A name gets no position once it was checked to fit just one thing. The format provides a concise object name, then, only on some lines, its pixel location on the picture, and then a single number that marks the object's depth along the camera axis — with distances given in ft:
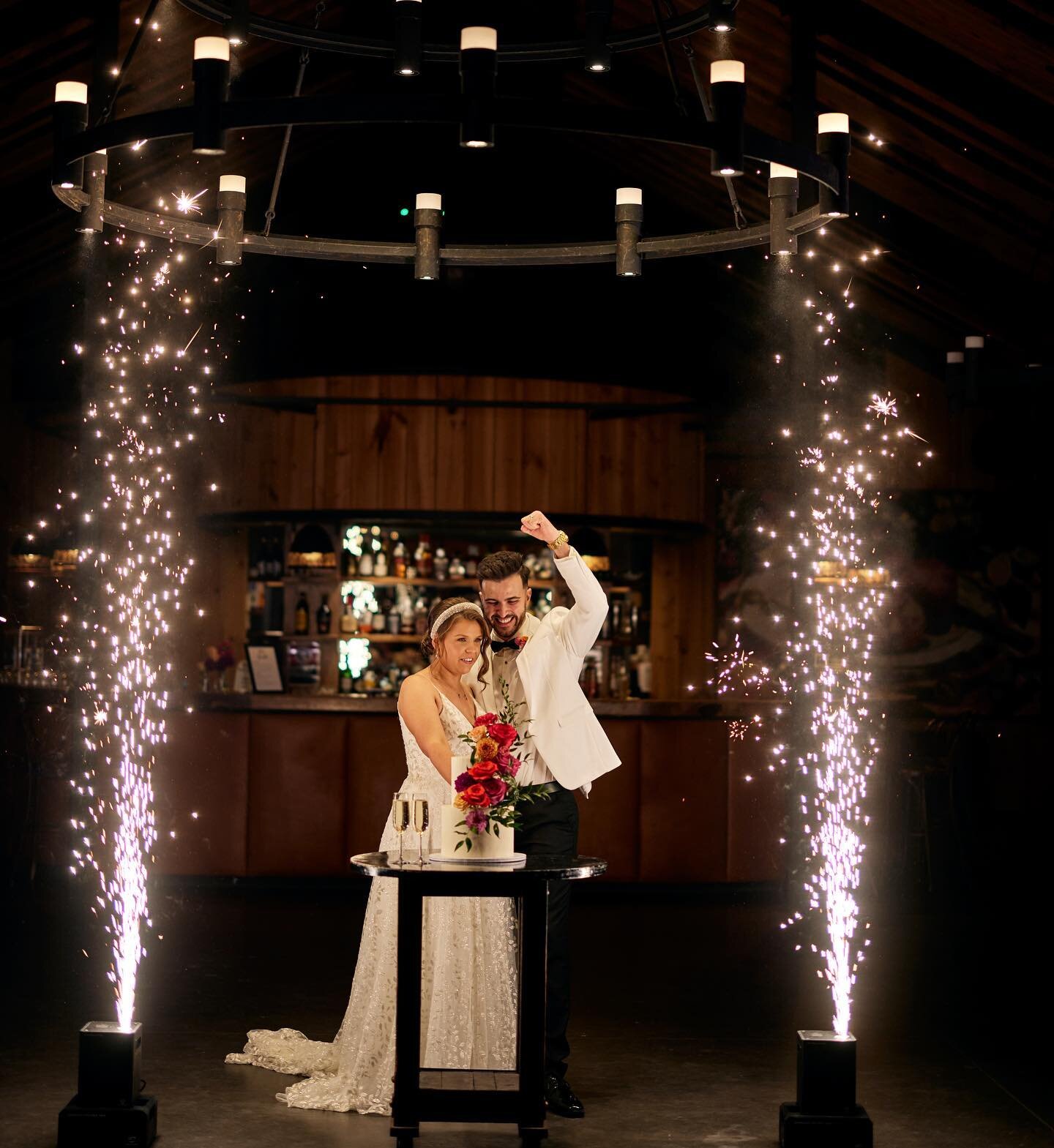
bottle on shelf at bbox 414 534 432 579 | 36.06
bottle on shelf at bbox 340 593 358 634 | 35.88
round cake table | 12.73
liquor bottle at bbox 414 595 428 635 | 35.58
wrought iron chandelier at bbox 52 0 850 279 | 9.68
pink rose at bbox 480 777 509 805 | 12.85
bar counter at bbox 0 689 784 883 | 27.53
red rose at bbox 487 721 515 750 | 12.95
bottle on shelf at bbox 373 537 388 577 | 35.76
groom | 14.71
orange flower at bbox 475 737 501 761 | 12.92
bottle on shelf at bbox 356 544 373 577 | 35.73
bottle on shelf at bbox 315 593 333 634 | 36.73
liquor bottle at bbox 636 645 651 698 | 38.47
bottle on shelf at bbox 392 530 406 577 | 35.81
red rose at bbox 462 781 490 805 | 12.75
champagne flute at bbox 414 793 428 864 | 13.01
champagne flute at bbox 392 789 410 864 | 12.96
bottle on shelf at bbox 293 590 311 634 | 36.63
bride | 14.38
